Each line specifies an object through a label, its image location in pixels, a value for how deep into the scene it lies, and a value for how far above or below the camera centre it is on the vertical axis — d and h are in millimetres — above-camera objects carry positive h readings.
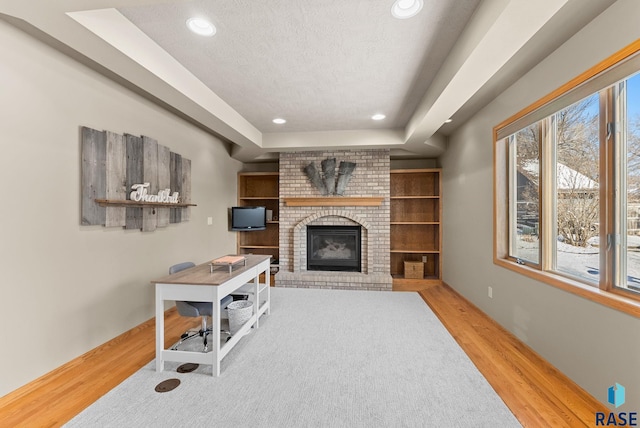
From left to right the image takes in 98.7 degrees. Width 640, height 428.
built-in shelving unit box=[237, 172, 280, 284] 5730 +249
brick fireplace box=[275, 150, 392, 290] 4812 -54
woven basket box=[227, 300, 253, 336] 2658 -988
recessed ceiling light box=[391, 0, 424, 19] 1698 +1318
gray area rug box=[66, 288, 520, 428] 1666 -1229
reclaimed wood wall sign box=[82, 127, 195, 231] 2402 +344
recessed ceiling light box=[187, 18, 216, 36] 1889 +1336
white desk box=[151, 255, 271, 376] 2115 -649
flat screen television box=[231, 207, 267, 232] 5027 -56
